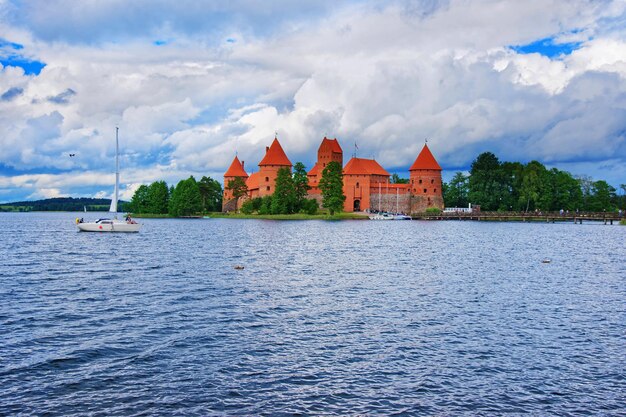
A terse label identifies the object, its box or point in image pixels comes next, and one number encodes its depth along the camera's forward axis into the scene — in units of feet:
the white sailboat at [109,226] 215.92
